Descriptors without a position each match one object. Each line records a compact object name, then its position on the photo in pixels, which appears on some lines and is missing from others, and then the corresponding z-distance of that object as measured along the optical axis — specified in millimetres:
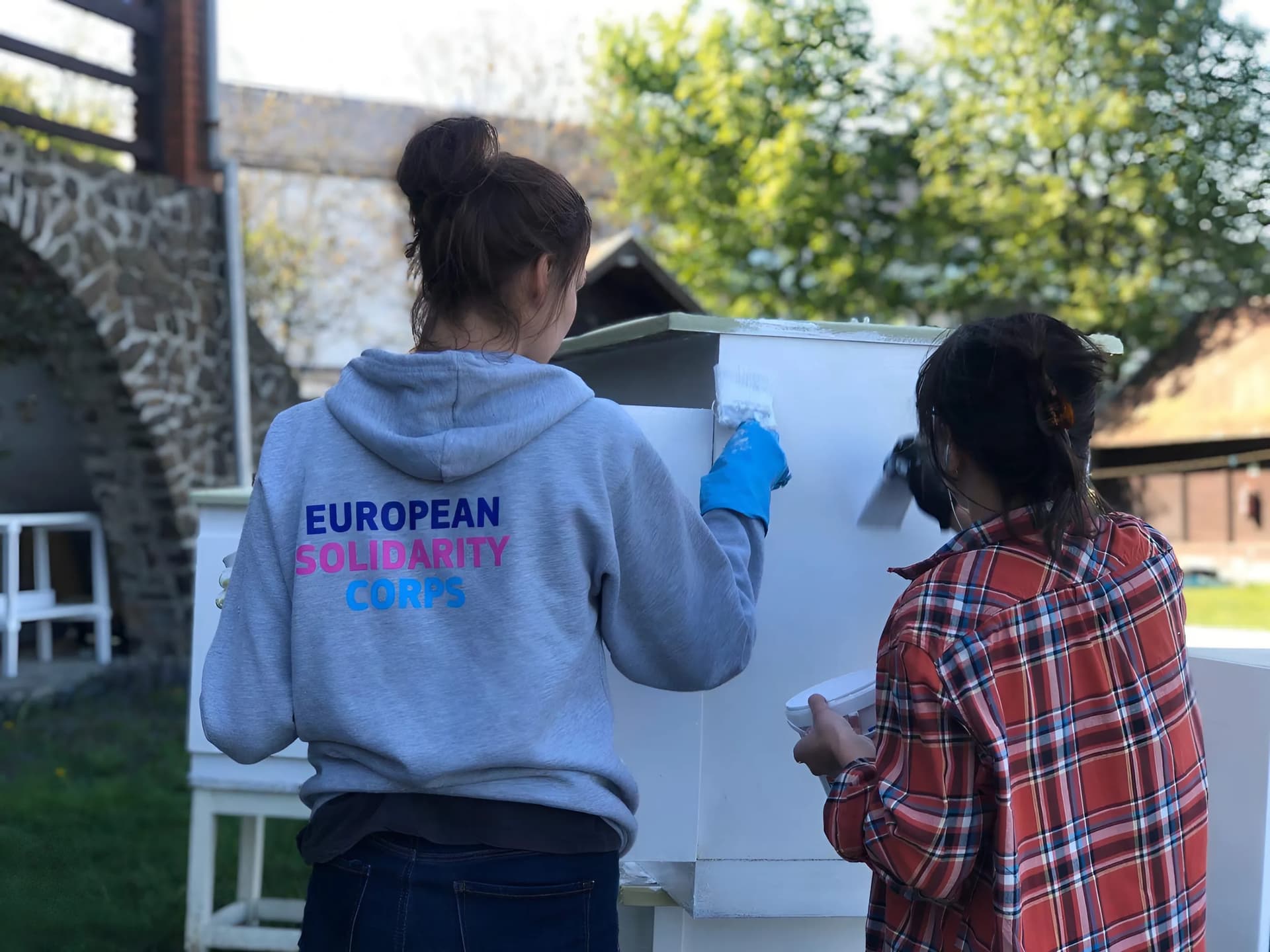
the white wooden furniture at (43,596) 6770
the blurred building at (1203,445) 15539
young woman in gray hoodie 1207
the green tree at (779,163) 15289
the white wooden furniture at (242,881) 2881
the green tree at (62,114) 8234
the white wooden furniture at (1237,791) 1699
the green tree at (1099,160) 13906
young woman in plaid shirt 1237
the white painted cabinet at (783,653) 1749
